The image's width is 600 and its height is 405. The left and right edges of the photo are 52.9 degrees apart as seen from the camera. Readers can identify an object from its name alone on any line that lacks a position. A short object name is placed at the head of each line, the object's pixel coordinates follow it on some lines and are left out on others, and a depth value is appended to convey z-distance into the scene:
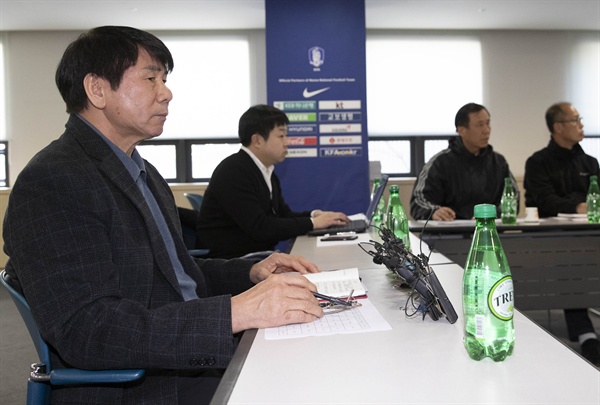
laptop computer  3.31
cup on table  3.89
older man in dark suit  1.18
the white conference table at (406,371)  0.90
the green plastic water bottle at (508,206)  3.71
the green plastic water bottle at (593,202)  3.71
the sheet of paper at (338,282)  1.62
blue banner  5.95
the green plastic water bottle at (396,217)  2.30
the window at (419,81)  7.35
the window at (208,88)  7.30
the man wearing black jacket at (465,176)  4.30
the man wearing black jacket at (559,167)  4.39
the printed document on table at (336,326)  1.26
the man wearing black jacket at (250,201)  3.26
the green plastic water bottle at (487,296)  1.01
